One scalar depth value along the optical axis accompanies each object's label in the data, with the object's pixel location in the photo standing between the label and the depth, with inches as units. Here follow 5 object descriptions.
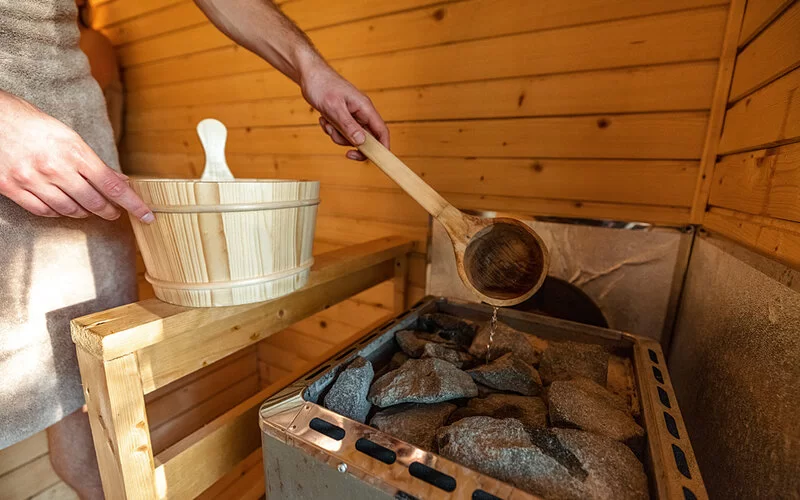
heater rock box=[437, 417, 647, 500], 18.7
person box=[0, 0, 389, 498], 21.0
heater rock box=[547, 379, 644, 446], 22.5
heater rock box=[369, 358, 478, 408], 25.5
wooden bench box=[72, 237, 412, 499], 22.0
